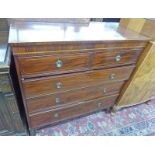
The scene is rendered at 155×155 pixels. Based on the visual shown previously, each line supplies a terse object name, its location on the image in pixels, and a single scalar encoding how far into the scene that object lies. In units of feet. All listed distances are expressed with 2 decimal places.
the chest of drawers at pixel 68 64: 2.65
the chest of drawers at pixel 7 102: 2.51
